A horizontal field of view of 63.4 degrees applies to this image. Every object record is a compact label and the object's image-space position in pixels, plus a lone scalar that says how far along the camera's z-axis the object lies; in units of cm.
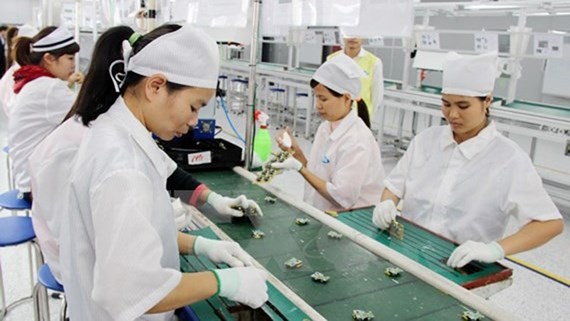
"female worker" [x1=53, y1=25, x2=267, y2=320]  82
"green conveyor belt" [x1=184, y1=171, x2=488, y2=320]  103
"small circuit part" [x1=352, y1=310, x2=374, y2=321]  98
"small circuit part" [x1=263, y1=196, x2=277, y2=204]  173
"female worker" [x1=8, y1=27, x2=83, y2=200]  245
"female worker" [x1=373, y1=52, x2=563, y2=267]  152
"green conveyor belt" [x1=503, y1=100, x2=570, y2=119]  413
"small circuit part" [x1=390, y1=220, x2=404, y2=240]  151
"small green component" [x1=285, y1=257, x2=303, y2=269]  120
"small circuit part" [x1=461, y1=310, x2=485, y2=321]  101
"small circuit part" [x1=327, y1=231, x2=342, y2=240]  142
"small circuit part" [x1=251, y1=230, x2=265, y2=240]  140
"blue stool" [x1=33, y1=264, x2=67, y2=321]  146
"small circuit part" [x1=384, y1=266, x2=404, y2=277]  120
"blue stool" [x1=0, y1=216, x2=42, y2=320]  183
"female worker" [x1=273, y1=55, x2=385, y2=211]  198
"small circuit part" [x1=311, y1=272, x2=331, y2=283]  113
